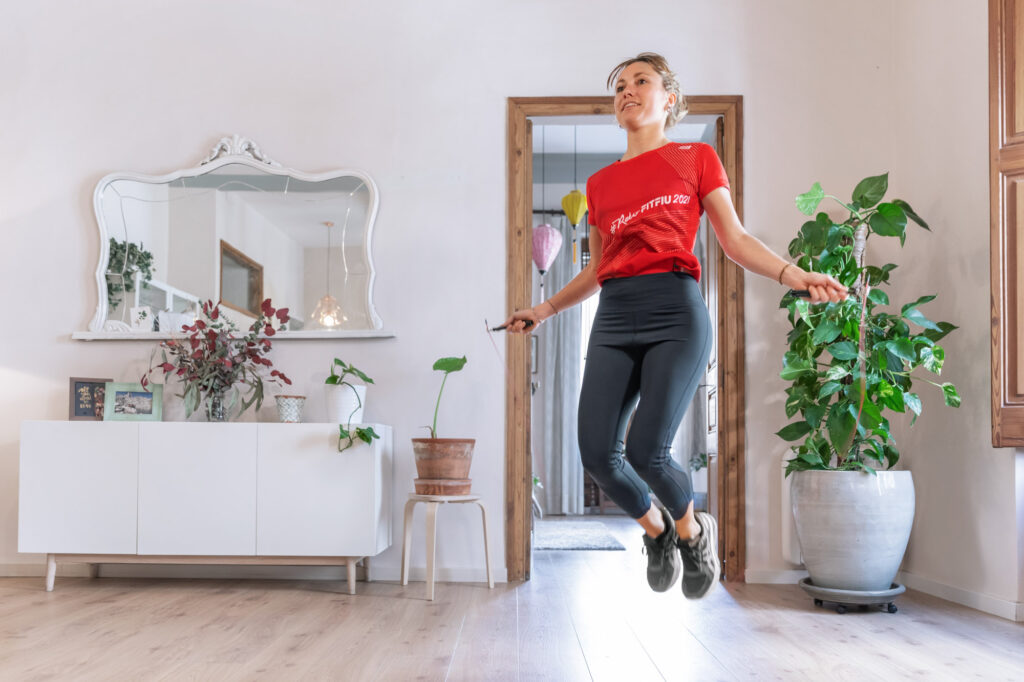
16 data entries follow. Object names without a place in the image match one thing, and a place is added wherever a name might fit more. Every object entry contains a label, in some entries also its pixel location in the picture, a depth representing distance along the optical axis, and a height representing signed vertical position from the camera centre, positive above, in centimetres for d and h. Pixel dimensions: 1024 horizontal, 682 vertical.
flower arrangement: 384 +1
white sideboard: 362 -51
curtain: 791 -28
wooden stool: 346 -61
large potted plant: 330 -11
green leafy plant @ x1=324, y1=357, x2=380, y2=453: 360 -26
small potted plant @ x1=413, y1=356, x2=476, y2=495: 364 -38
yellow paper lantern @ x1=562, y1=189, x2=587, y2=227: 590 +103
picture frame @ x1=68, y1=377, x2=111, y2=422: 390 -15
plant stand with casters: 324 -80
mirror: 413 +54
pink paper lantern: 639 +84
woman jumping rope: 203 +11
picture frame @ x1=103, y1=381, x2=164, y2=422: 383 -16
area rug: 546 -109
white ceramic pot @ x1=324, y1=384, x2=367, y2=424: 377 -16
